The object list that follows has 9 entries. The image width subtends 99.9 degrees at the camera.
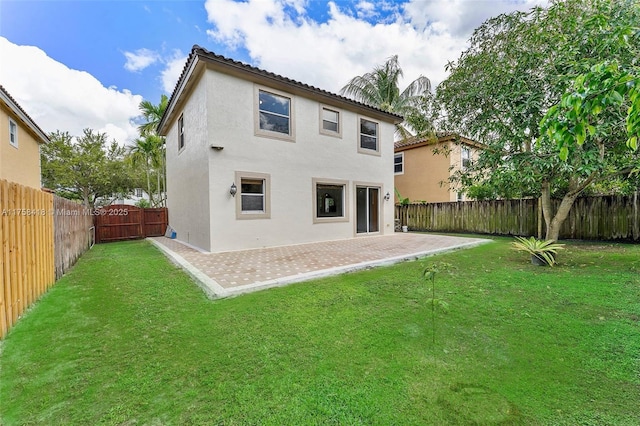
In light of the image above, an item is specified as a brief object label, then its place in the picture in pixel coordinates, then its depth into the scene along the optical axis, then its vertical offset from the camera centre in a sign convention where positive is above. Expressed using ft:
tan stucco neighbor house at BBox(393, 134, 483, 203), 57.31 +9.07
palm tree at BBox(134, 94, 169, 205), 66.59 +23.87
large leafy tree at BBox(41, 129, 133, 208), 68.74 +13.25
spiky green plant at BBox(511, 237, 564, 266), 21.42 -3.45
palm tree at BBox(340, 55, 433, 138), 66.03 +30.56
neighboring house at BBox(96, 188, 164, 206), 100.66 +5.88
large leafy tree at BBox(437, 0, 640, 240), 19.88 +10.93
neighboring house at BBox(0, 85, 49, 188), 33.77 +10.62
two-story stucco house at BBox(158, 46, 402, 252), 28.12 +6.48
